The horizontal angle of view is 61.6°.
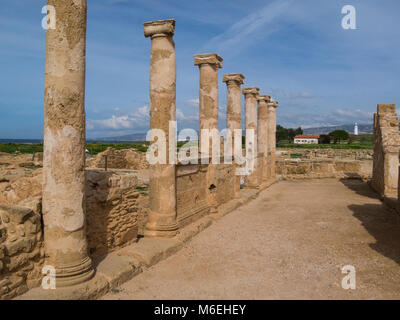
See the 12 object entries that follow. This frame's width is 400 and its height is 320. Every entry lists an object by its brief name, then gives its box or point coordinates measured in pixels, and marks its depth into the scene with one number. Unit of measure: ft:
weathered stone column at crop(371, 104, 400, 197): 37.99
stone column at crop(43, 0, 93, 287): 13.91
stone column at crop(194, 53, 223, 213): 31.48
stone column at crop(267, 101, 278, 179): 61.41
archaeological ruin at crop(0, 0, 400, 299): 13.83
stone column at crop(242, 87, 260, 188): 47.98
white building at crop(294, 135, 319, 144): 314.26
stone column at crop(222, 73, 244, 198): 38.99
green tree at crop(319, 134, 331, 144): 282.93
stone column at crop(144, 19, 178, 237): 22.66
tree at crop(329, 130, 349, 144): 267.47
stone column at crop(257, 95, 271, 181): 55.42
